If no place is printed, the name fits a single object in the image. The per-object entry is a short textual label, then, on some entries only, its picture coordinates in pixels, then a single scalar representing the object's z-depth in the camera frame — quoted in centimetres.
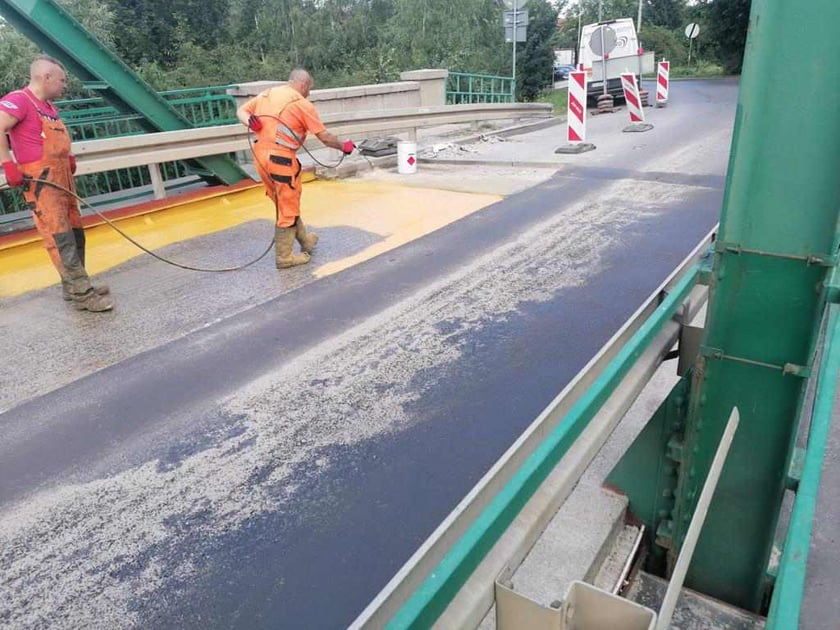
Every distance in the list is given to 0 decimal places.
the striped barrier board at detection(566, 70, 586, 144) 1231
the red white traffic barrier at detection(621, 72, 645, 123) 1528
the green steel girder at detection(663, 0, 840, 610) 242
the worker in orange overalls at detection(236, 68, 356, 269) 629
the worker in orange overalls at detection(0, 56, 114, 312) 506
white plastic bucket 1065
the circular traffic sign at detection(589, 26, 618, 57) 1809
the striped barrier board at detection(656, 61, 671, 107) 1932
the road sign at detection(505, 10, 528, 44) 1803
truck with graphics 2047
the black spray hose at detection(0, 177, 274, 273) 639
